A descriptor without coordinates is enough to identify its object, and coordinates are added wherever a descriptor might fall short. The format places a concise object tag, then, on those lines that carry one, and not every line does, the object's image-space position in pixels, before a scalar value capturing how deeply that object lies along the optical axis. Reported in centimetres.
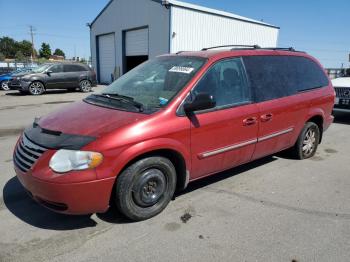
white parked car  866
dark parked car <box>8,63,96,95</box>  1573
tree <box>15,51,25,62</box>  9264
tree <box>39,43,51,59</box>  9581
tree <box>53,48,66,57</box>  12999
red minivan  277
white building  1991
